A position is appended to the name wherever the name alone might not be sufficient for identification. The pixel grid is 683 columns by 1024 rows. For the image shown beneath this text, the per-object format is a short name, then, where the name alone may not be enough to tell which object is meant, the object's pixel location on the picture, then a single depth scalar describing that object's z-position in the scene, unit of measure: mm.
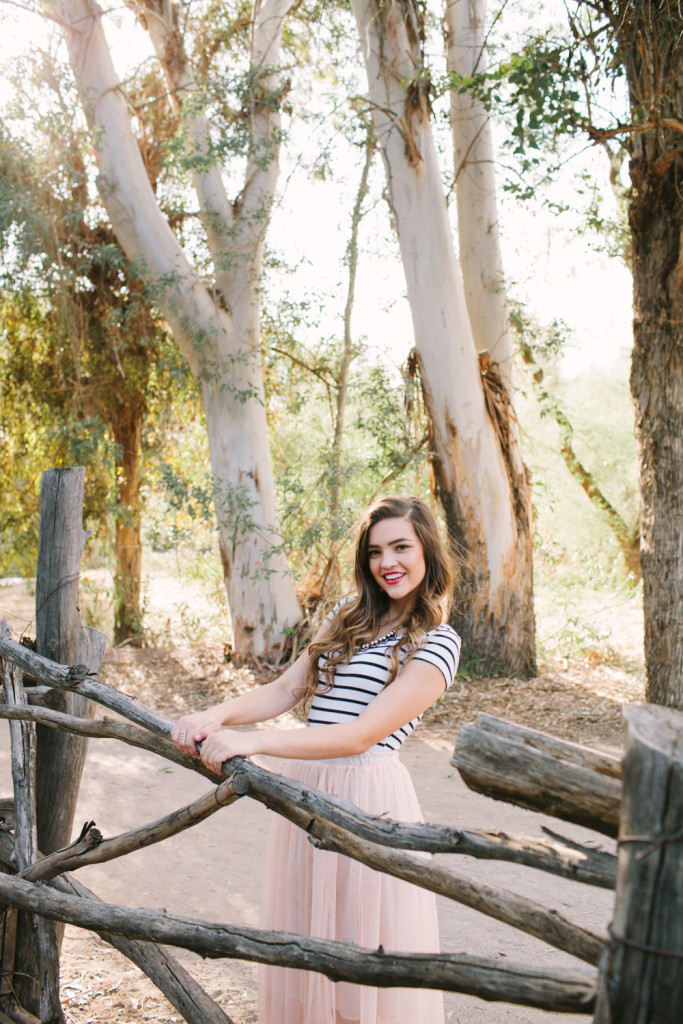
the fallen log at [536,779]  1302
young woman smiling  1950
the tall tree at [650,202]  5062
